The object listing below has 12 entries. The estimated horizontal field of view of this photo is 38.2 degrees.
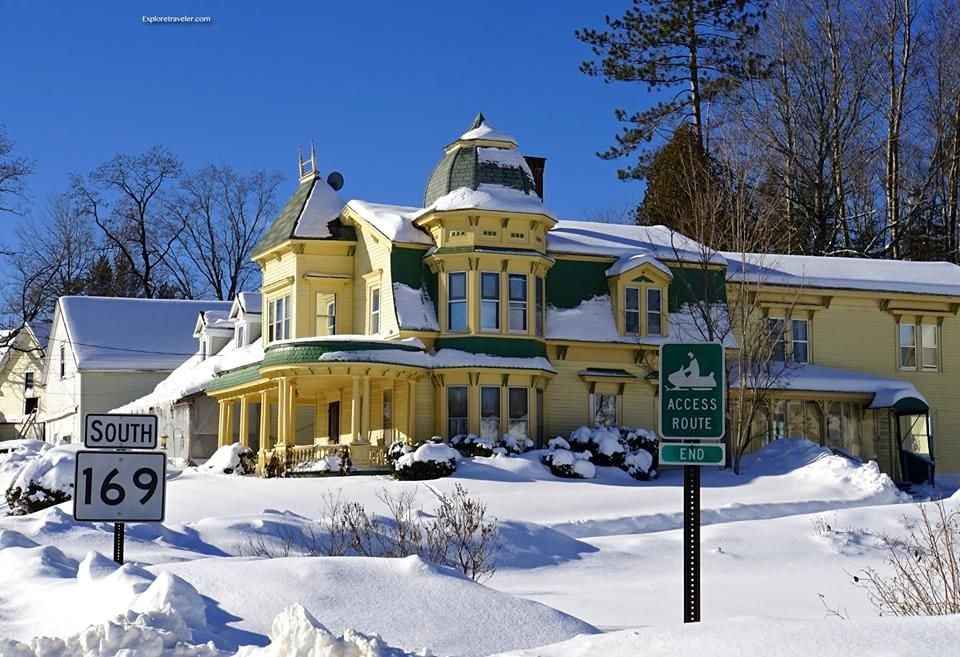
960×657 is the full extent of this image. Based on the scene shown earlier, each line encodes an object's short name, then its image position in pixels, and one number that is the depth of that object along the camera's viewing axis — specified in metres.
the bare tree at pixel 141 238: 69.12
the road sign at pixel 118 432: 11.87
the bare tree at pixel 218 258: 70.31
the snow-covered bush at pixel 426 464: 30.75
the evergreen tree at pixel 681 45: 54.31
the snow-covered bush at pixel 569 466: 32.03
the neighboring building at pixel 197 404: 42.88
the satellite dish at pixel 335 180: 38.72
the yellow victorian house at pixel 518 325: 34.06
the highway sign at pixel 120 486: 11.65
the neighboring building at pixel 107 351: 53.06
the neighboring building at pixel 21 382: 61.34
